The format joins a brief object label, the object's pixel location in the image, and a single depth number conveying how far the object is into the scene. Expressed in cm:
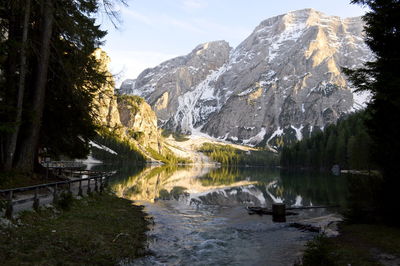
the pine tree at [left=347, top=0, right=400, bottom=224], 1508
